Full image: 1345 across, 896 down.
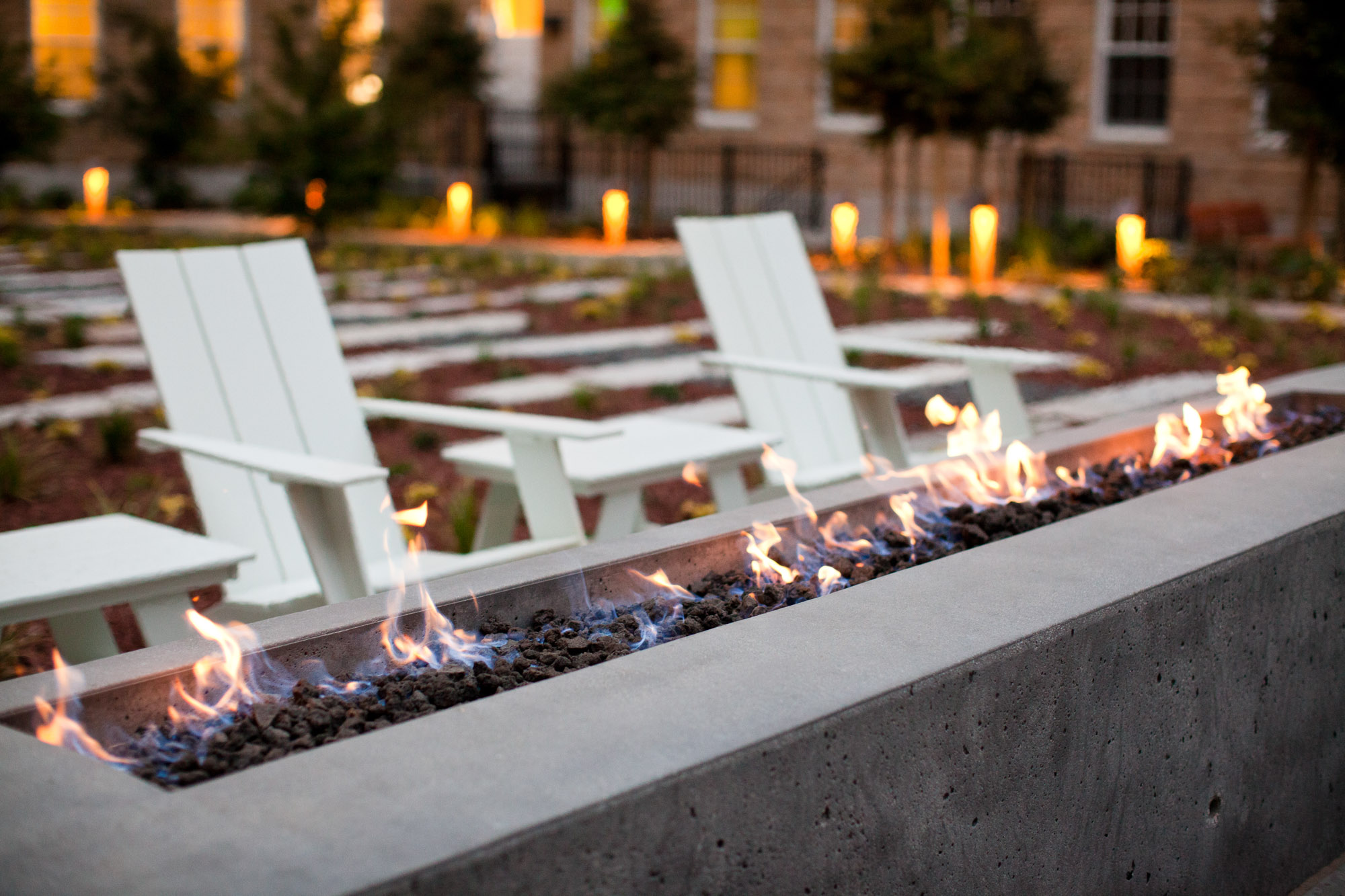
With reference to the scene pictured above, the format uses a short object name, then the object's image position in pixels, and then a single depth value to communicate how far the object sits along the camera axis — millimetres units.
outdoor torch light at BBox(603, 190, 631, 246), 13219
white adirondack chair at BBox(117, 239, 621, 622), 2922
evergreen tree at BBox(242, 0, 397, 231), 12117
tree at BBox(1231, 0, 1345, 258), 10617
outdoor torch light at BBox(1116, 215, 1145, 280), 10367
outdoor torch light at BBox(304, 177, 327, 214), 12359
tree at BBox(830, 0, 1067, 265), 11398
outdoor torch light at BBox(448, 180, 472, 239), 13641
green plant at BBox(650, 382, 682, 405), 5949
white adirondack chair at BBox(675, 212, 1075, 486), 3684
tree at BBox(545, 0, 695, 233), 13695
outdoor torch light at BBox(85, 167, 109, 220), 15023
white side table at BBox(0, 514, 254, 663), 2297
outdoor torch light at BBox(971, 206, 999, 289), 9945
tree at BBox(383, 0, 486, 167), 15797
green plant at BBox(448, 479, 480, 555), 3600
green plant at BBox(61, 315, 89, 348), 6691
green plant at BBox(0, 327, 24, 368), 6047
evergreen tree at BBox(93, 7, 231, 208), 15938
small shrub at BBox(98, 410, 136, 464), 4672
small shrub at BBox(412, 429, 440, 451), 5117
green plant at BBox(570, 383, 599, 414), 5570
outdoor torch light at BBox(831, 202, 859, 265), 11344
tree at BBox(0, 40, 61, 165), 12672
